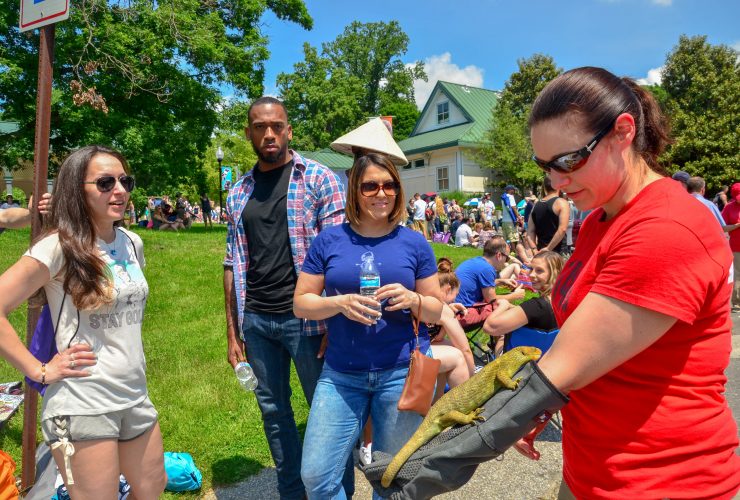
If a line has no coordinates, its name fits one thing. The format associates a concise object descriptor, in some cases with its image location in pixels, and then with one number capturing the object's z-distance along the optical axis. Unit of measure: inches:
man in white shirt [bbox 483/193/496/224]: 913.5
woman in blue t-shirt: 99.1
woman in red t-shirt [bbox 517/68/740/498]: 48.8
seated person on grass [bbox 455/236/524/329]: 237.6
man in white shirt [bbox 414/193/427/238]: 796.6
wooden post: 114.3
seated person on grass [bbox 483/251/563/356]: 148.5
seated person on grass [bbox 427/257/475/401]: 175.3
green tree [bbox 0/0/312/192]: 666.8
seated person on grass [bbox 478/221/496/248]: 734.4
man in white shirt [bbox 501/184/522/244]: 550.1
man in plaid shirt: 129.1
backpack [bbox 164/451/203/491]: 142.3
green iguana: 65.7
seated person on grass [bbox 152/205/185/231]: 890.1
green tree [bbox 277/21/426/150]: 1895.9
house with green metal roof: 1380.4
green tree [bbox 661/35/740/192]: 1065.5
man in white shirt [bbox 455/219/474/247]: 741.3
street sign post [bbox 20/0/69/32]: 109.3
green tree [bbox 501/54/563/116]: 1478.8
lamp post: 1009.5
